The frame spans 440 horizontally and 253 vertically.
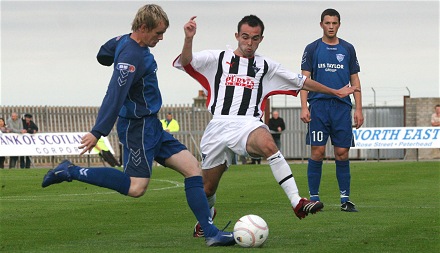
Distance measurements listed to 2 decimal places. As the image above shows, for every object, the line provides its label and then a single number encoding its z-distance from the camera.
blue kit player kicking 18.23
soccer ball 18.39
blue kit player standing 26.86
